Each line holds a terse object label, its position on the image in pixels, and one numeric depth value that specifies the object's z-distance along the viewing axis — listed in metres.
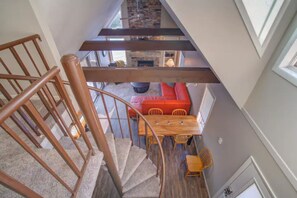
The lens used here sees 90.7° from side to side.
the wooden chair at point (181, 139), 4.46
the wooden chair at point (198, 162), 3.71
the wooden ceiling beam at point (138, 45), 3.73
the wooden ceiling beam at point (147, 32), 4.46
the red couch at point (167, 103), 5.36
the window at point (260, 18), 1.76
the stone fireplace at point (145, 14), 6.98
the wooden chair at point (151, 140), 4.43
